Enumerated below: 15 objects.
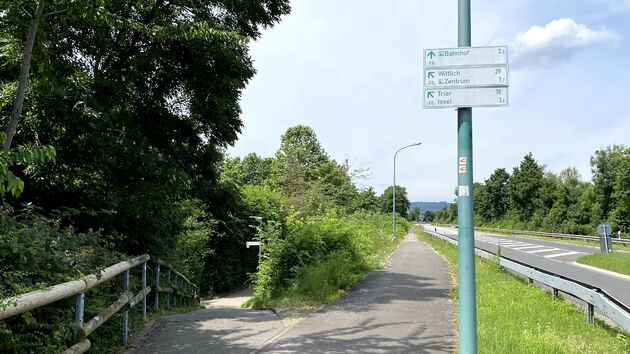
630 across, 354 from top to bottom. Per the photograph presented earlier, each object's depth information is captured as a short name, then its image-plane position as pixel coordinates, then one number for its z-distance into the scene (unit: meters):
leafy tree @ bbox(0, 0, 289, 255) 8.90
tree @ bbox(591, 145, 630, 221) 49.06
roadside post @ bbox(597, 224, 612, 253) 23.09
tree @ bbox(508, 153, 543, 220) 73.69
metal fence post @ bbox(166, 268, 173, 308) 11.67
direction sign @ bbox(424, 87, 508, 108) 4.47
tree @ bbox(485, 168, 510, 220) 91.88
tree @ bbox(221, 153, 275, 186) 60.87
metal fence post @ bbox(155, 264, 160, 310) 9.85
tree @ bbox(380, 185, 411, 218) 101.80
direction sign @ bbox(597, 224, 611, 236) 23.00
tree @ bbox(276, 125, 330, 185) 46.25
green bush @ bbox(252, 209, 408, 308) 10.88
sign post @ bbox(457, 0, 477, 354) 4.53
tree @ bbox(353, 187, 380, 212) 57.88
